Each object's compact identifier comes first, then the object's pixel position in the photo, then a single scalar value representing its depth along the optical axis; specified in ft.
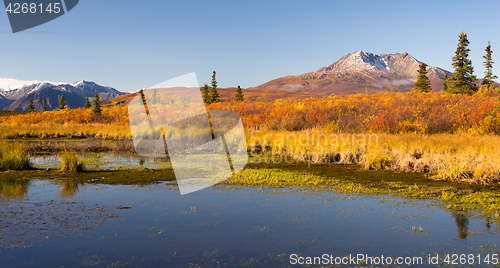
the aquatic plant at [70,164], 44.29
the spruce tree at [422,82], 216.37
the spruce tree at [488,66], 187.83
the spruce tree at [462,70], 171.99
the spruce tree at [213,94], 226.07
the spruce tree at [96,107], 195.13
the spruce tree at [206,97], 230.48
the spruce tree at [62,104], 266.55
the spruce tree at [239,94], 252.79
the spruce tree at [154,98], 278.52
